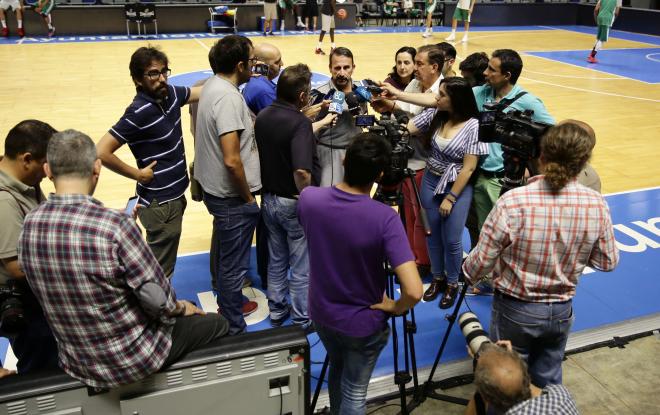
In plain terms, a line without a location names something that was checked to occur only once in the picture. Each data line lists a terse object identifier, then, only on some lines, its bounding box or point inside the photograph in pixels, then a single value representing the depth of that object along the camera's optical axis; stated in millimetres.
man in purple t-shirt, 2449
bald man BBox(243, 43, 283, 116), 4234
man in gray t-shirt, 3373
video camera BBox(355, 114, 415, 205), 2947
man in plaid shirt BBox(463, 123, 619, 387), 2486
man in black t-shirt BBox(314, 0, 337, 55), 14750
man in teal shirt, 4027
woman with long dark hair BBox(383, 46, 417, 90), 4656
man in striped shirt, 3475
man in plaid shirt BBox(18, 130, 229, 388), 2141
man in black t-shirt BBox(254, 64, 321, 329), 3537
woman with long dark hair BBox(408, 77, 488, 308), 3871
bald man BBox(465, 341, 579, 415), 2186
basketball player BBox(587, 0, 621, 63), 14008
